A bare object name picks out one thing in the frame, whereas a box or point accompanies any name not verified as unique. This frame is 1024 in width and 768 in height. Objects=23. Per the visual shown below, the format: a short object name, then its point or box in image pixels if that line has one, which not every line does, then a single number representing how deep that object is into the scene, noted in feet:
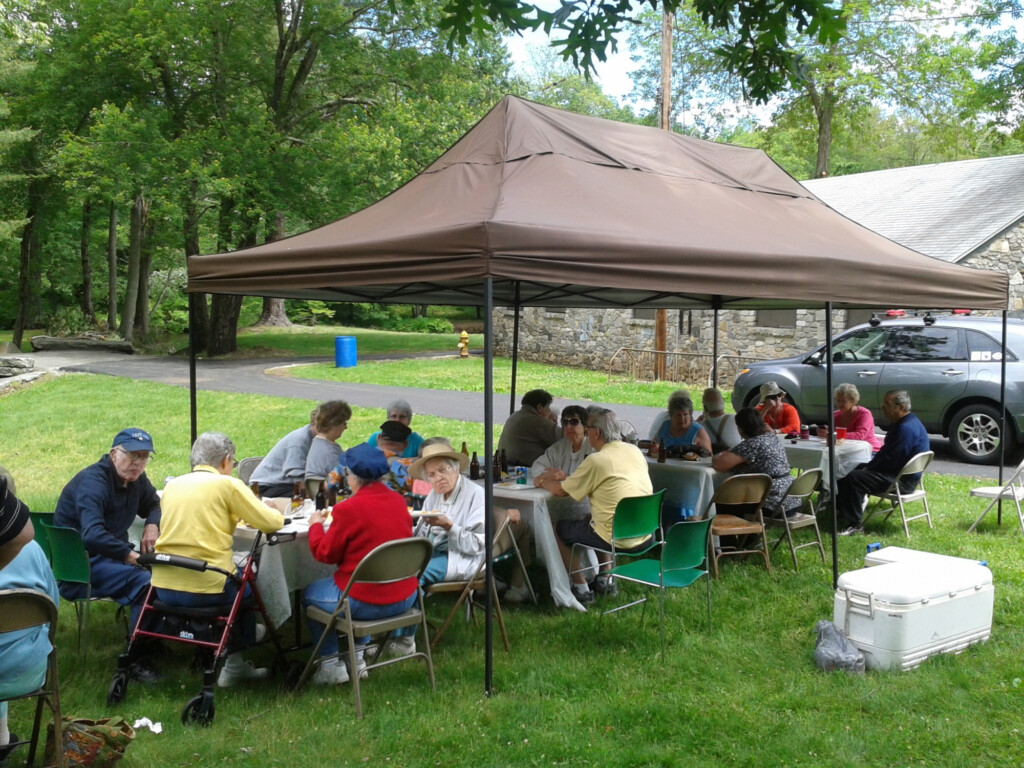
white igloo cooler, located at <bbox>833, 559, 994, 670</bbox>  14.85
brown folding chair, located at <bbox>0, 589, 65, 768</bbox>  10.33
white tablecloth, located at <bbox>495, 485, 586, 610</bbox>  18.16
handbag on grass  11.16
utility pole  56.08
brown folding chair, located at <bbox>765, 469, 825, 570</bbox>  21.16
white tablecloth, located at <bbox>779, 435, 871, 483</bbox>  24.75
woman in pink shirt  26.71
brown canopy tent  14.64
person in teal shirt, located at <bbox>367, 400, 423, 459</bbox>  21.27
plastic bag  14.93
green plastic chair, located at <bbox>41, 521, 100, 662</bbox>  14.42
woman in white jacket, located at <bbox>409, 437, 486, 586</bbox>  16.08
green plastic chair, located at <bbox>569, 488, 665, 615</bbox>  17.21
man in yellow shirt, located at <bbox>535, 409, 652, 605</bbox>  17.78
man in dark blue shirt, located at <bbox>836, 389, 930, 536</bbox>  24.09
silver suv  35.42
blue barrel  69.87
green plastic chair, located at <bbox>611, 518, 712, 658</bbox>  15.98
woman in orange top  27.09
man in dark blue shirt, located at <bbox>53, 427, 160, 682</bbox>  14.98
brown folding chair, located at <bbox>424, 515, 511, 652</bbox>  15.30
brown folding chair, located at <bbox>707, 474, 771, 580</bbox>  19.95
